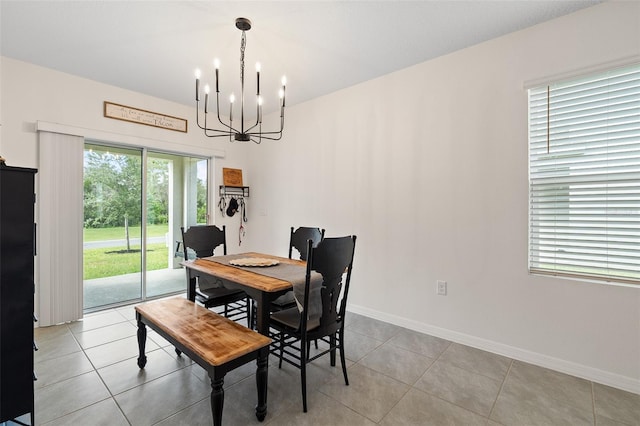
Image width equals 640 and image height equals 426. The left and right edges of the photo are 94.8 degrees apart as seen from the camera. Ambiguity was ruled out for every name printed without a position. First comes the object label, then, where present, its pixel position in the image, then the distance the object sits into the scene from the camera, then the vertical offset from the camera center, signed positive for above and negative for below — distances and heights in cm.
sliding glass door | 353 -13
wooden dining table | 190 -49
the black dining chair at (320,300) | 180 -59
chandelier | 218 +144
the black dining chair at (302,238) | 287 -28
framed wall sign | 346 +118
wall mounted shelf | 460 +31
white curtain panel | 299 -19
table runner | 190 -47
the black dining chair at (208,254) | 266 -45
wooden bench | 149 -76
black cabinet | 144 -40
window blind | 204 +26
